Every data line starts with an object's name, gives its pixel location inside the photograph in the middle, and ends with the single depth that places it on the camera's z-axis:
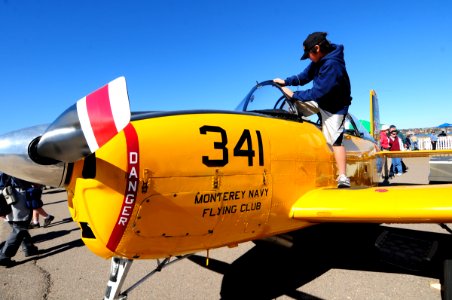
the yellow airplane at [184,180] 1.67
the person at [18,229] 4.94
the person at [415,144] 29.09
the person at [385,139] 12.35
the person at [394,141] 11.91
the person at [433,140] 24.36
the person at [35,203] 5.68
